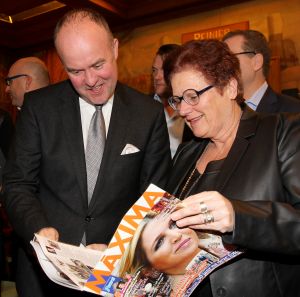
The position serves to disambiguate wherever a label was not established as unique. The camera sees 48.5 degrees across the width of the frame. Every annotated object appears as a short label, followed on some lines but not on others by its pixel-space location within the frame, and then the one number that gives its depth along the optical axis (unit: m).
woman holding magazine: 0.99
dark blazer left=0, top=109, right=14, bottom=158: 2.60
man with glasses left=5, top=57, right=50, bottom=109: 3.09
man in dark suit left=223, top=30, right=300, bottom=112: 2.34
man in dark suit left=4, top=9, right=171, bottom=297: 1.53
